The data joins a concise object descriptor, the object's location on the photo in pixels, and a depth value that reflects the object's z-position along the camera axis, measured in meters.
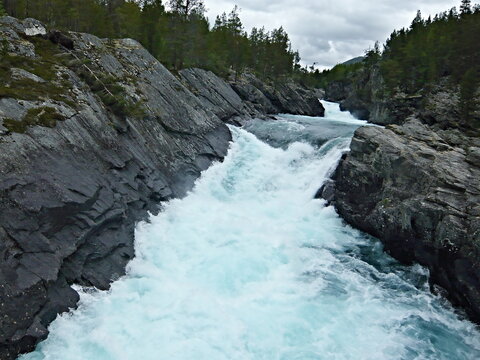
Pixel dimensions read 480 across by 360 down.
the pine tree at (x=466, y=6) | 68.17
